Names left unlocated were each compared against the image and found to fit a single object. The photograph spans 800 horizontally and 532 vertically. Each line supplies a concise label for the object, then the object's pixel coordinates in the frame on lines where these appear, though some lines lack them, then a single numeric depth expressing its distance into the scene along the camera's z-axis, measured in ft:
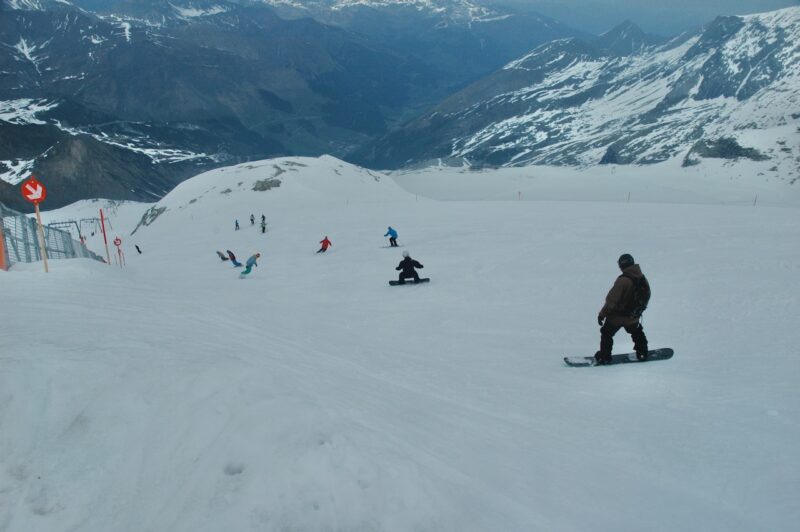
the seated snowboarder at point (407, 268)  59.01
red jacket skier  91.91
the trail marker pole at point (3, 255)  38.86
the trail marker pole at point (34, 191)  42.57
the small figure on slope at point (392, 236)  88.21
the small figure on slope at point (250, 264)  73.41
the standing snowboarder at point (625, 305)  27.81
